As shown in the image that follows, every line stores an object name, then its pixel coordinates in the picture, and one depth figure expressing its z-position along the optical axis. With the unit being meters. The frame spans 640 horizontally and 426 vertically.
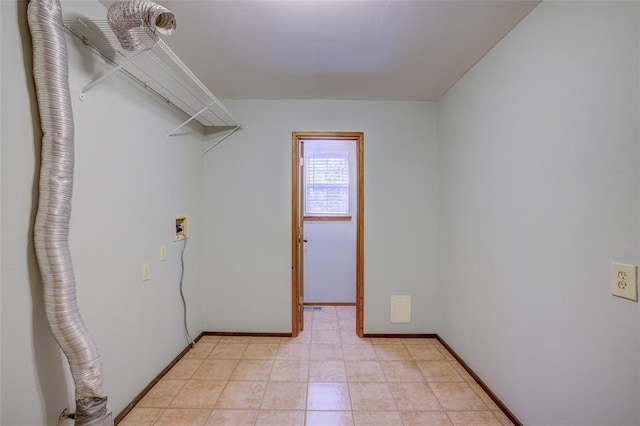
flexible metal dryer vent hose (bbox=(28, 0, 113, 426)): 1.04
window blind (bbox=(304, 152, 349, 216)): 3.78
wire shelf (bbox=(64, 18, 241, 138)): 1.25
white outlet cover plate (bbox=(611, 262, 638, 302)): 0.99
